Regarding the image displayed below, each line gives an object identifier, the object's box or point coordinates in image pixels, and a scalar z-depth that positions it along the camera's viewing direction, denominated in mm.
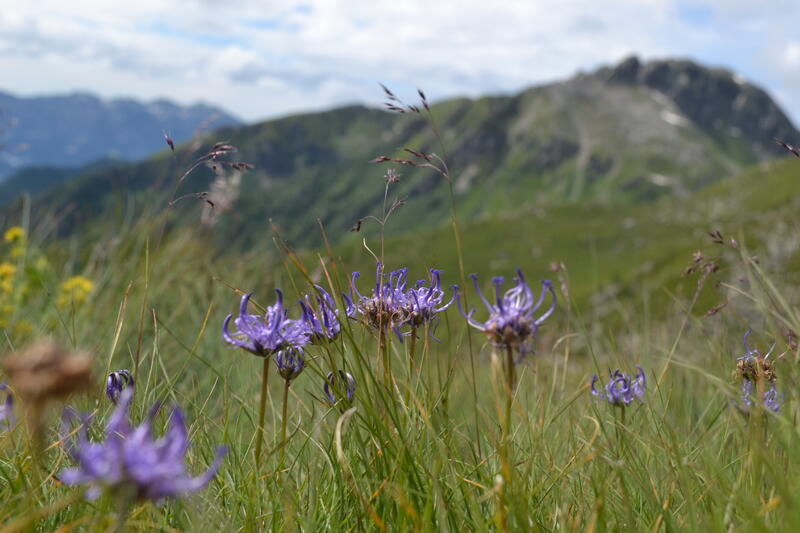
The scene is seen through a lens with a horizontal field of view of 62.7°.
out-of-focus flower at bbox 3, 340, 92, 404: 996
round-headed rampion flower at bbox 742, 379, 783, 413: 2516
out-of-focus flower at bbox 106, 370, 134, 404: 2414
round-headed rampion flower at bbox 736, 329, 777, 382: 2381
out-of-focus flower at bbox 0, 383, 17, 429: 2144
